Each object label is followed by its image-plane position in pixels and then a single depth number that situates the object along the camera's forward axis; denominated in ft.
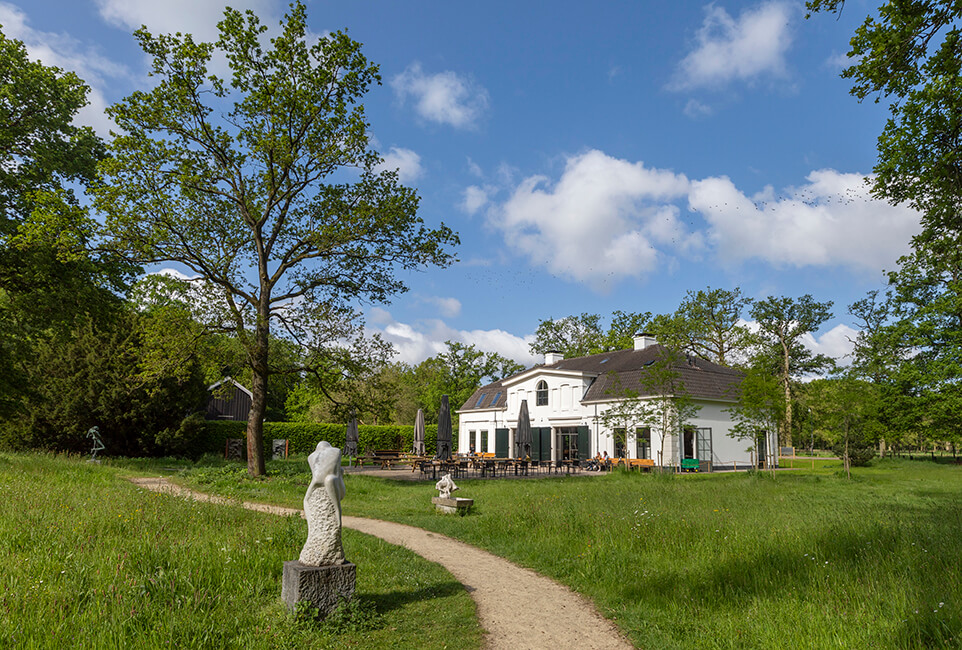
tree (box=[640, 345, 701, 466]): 76.59
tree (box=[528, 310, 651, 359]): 178.09
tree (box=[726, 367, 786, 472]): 75.72
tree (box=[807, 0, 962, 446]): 25.80
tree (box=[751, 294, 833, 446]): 167.32
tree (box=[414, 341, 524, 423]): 180.65
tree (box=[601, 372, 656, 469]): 79.25
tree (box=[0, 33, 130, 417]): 60.34
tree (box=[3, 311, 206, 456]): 76.95
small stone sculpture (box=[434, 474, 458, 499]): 44.83
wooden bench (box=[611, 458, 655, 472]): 85.81
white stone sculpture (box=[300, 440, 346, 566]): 18.16
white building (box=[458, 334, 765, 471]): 96.12
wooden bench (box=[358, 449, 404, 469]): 90.61
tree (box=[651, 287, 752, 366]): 163.43
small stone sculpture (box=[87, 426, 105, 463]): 70.95
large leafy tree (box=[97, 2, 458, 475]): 55.62
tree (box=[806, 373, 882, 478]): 83.15
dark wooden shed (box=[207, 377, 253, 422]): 125.18
